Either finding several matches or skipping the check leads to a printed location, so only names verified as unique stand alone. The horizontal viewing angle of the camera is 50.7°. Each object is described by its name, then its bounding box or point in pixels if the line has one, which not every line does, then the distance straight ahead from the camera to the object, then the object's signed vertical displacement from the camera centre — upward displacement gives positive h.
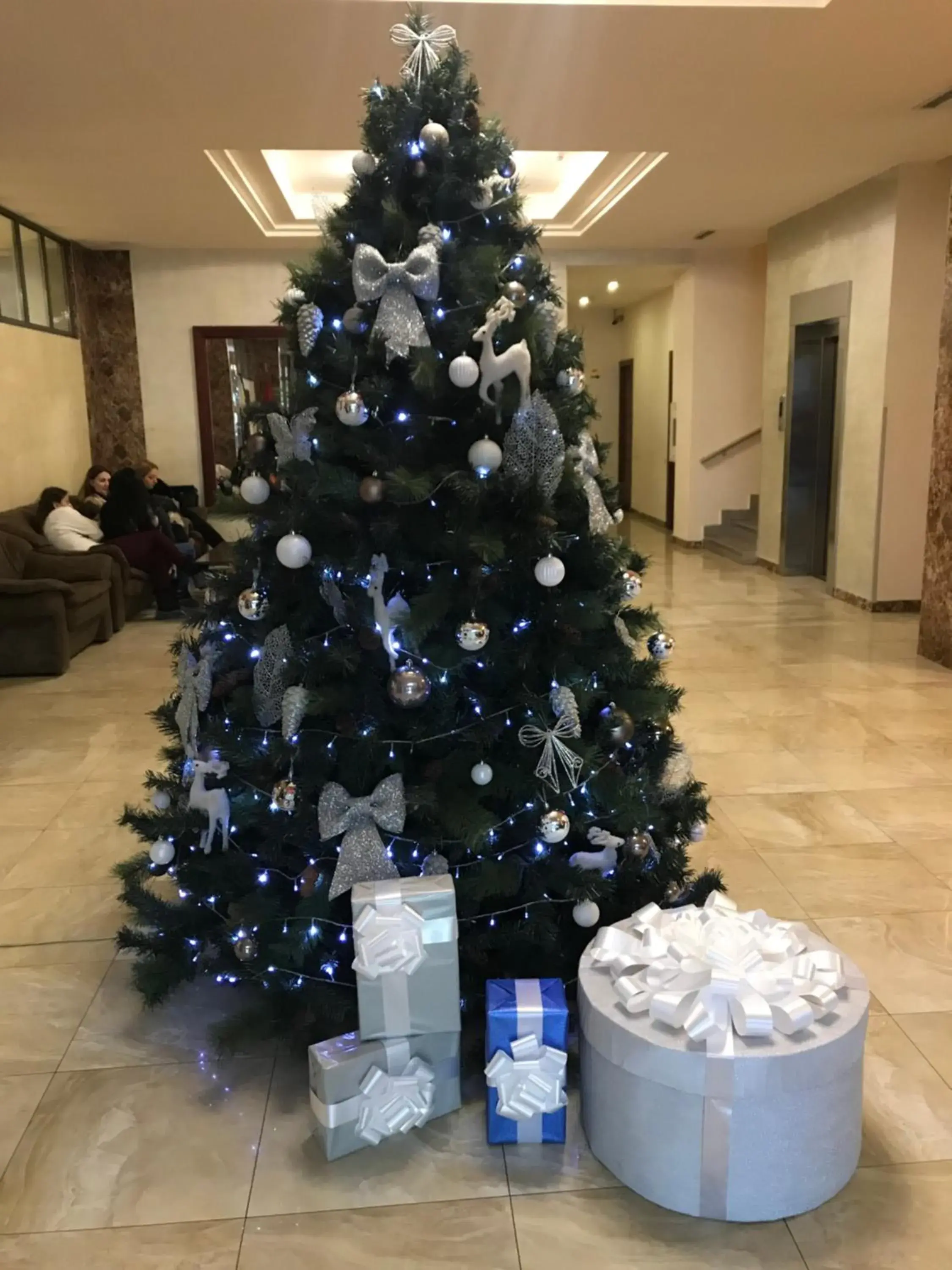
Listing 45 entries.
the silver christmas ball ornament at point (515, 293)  2.07 +0.21
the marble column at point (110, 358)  9.21 +0.42
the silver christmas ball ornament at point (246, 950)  2.21 -1.17
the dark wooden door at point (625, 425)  13.70 -0.36
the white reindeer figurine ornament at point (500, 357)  2.03 +0.09
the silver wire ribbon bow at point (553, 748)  2.15 -0.73
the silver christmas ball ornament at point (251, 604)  2.25 -0.44
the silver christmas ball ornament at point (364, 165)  2.18 +0.50
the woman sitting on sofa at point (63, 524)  6.75 -0.80
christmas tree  2.09 -0.45
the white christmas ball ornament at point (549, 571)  2.06 -0.34
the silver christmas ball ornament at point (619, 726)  2.26 -0.72
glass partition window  7.30 +0.98
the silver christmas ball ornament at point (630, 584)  2.30 -0.42
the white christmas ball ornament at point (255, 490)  2.28 -0.19
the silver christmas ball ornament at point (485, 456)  2.04 -0.11
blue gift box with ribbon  1.93 -1.24
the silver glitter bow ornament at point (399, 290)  2.04 +0.22
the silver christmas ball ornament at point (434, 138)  2.07 +0.53
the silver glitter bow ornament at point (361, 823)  2.13 -0.87
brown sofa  6.54 -1.09
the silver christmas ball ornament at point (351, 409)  2.02 -0.02
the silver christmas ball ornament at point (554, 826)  2.14 -0.89
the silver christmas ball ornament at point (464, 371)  2.00 +0.06
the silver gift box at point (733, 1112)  1.70 -1.21
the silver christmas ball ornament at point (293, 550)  2.10 -0.30
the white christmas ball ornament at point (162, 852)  2.44 -1.06
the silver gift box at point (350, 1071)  1.92 -1.27
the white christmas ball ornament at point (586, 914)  2.25 -1.12
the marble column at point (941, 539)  5.38 -0.78
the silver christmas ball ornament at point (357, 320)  2.15 +0.17
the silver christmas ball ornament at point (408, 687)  2.05 -0.57
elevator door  7.91 -0.43
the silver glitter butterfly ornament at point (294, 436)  2.16 -0.07
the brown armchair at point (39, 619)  5.55 -1.18
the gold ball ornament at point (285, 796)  2.17 -0.83
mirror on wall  9.50 +0.22
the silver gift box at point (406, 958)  1.92 -1.04
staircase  9.44 -1.35
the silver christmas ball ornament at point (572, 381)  2.25 +0.04
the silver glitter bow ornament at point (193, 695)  2.37 -0.67
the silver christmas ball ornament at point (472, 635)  2.02 -0.46
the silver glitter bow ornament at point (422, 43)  2.14 +0.74
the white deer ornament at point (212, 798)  2.31 -0.89
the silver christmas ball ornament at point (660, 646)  2.44 -0.59
